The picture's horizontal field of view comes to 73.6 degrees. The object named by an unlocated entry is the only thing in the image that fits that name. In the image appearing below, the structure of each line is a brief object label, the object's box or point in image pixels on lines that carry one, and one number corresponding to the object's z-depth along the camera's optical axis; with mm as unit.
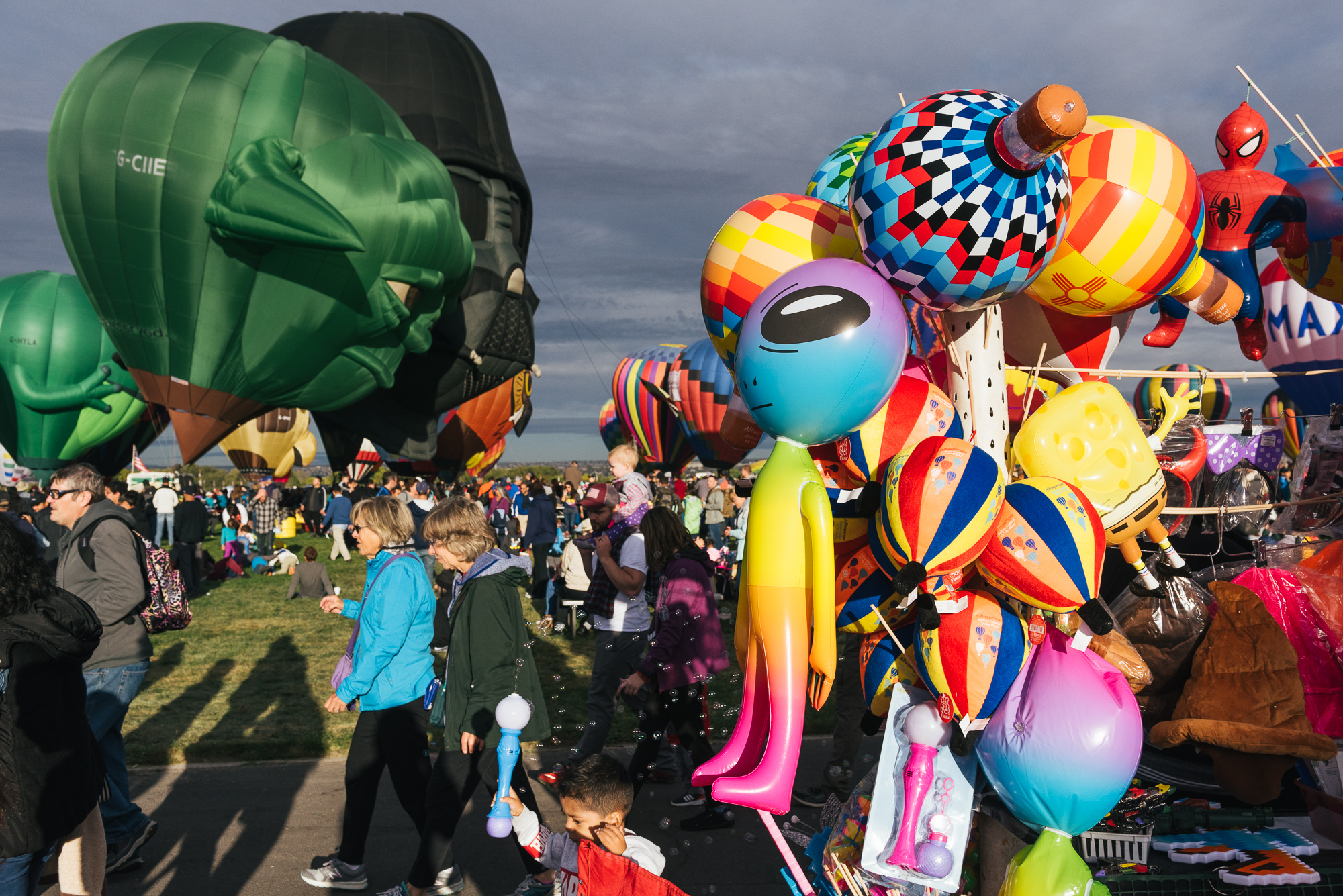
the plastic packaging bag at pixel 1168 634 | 3270
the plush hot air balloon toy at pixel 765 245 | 2740
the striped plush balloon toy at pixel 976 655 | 2406
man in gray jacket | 3891
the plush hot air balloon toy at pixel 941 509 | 2254
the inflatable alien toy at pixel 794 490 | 2256
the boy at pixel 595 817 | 2521
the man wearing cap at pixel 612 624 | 4723
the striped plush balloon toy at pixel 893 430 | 2707
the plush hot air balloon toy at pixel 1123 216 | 2600
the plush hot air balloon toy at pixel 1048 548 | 2293
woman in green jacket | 3568
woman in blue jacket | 3727
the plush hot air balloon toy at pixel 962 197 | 2250
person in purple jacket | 4414
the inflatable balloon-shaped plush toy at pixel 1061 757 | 2264
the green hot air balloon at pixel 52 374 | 17938
